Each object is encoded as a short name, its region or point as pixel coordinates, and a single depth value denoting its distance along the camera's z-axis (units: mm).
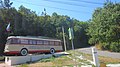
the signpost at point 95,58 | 6428
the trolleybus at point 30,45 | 9084
